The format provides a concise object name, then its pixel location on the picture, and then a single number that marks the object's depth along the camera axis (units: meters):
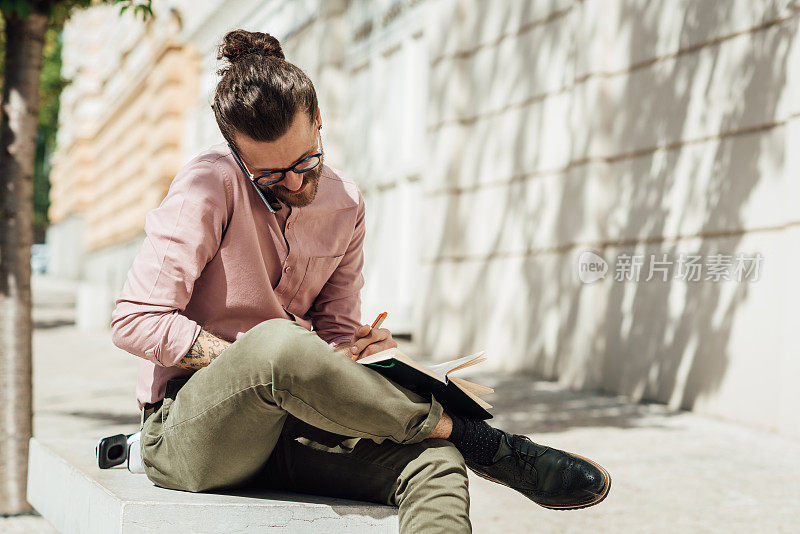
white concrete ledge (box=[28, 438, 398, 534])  2.37
